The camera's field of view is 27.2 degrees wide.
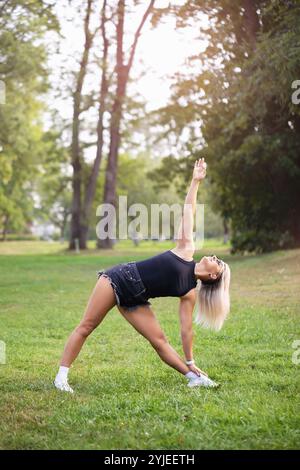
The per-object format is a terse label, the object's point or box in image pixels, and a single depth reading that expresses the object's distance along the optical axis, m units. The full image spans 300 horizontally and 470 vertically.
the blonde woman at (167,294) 5.97
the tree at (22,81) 31.48
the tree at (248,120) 20.84
